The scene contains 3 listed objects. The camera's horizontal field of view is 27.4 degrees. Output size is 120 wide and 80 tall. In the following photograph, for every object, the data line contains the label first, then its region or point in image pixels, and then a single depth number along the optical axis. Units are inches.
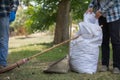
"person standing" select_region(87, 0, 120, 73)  156.4
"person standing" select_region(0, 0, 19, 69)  158.9
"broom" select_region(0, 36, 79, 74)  152.1
